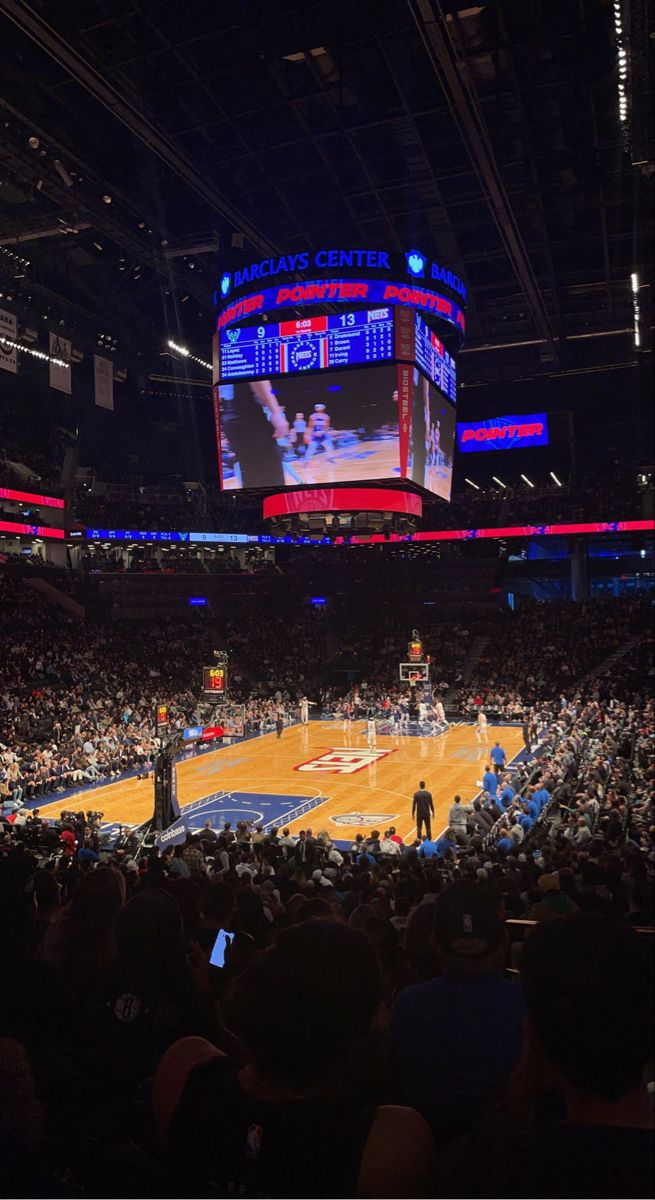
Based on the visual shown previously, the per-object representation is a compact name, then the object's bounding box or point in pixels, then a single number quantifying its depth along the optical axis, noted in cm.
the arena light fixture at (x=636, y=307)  2783
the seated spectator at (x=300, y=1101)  173
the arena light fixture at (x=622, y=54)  1448
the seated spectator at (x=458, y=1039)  231
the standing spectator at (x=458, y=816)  1640
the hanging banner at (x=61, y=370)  2512
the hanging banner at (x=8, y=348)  2284
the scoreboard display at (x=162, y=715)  2292
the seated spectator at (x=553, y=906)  508
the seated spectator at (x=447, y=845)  1305
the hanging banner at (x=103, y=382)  2700
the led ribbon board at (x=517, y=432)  4875
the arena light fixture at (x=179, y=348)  3280
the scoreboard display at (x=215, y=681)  2527
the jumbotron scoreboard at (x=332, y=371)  2275
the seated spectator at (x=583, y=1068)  144
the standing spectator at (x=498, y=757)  2167
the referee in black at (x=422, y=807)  1670
